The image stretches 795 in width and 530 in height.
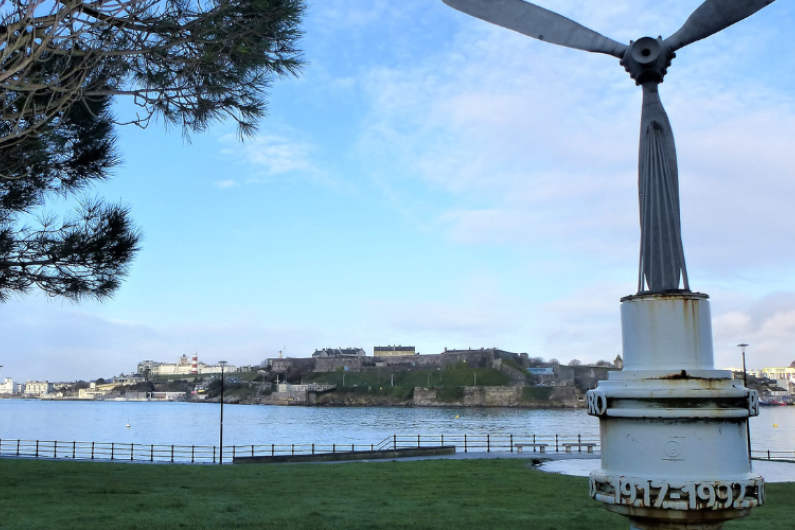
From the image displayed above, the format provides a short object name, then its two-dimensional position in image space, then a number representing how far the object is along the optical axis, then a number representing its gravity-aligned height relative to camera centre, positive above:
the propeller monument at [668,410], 2.58 -0.20
